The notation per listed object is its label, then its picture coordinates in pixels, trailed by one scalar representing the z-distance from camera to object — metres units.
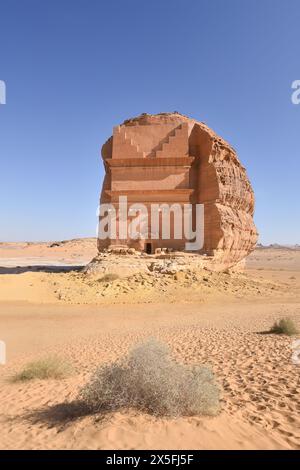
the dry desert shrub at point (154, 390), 4.72
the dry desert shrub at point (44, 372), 7.54
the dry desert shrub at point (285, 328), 11.17
